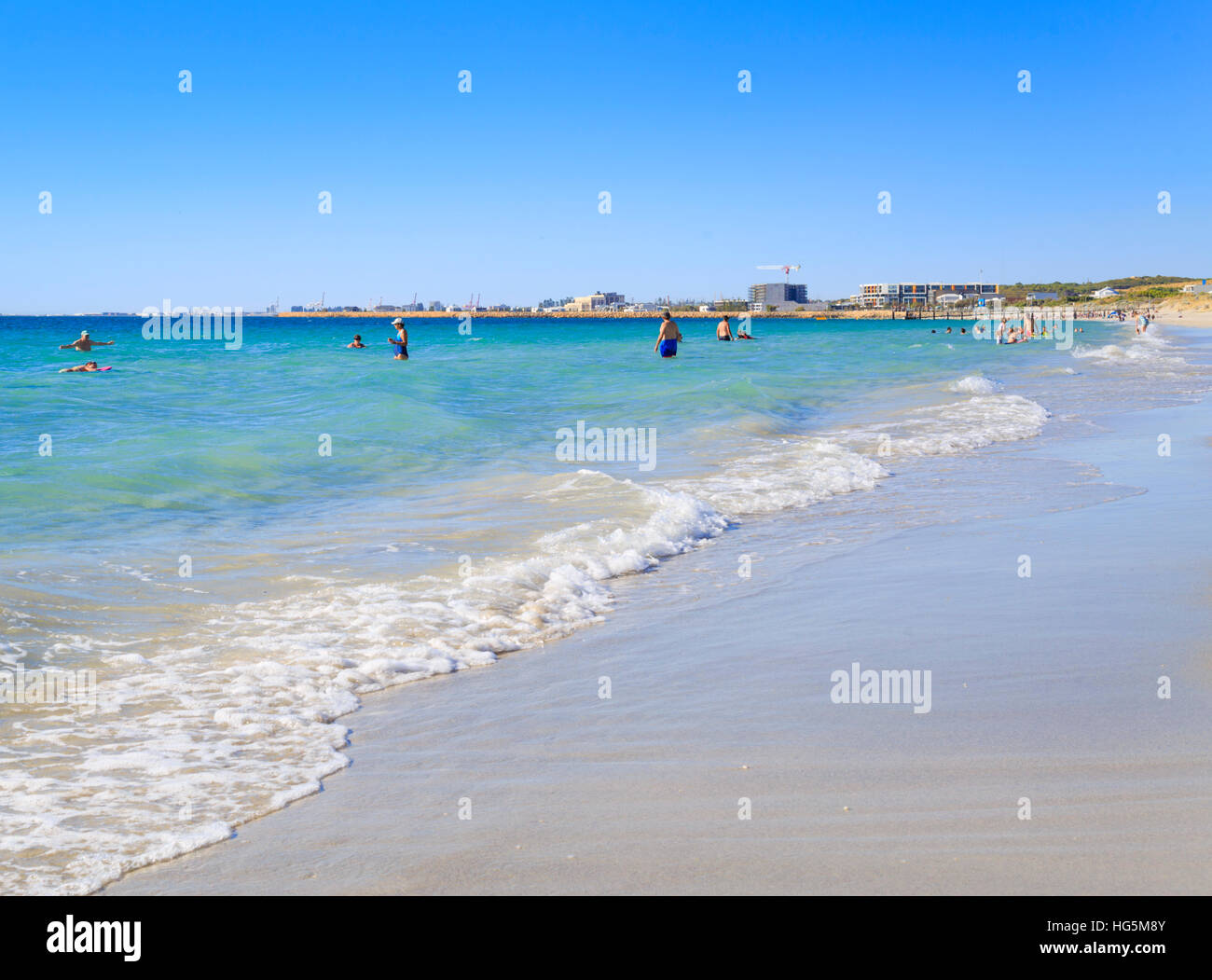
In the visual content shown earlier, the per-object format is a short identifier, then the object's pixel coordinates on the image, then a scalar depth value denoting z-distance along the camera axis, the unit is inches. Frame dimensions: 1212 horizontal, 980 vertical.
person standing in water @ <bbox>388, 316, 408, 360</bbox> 1528.1
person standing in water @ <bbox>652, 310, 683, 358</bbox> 1323.8
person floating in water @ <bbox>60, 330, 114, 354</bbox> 1471.9
